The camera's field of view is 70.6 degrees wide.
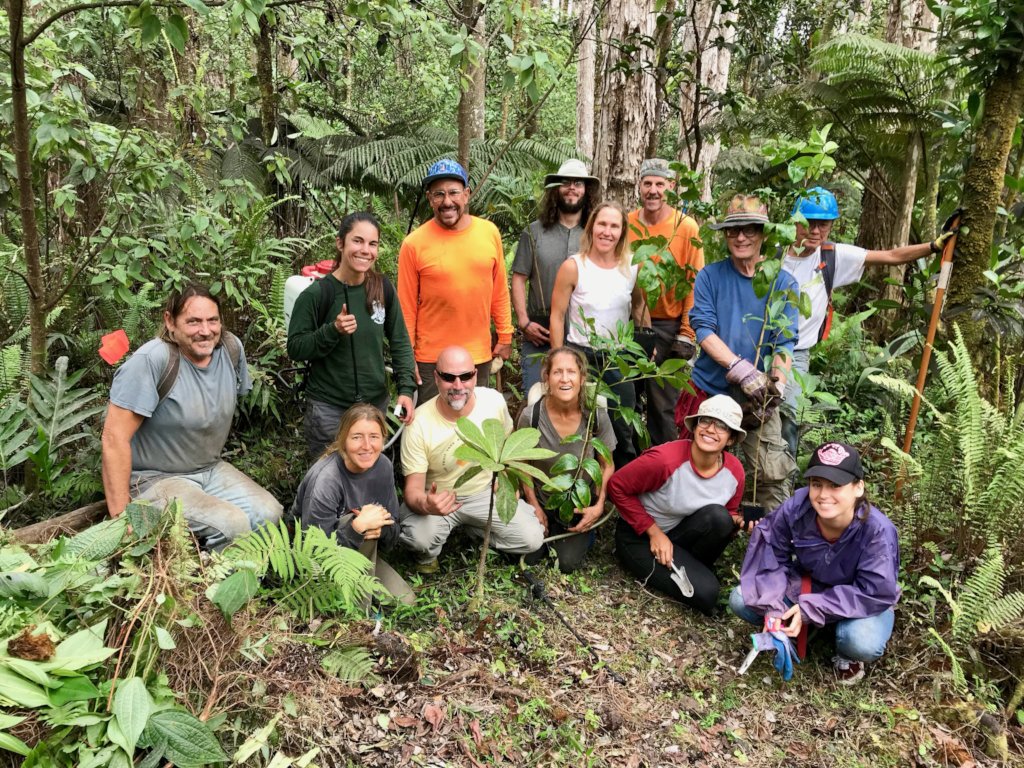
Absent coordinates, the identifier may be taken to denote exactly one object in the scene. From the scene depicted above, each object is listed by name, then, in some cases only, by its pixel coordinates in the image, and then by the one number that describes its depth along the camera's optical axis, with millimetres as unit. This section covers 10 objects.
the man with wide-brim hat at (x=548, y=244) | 5012
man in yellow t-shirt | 4250
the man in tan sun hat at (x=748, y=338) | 4184
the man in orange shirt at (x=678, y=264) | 4844
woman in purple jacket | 3553
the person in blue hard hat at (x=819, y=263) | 4617
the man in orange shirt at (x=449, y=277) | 4547
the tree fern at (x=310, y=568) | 3234
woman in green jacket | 4148
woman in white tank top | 4734
